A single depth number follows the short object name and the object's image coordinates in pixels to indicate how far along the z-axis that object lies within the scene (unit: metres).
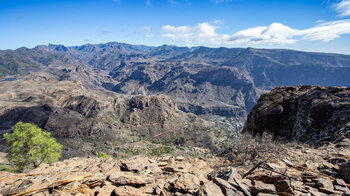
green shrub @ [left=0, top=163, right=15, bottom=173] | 26.42
